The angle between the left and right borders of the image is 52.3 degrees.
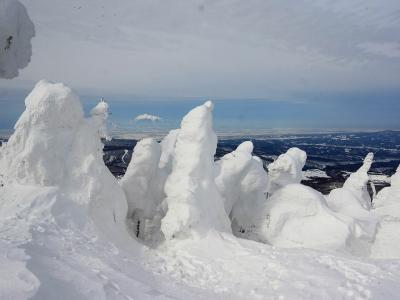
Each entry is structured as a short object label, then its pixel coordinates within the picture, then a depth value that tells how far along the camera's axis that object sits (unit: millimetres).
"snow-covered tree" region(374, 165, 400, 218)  24941
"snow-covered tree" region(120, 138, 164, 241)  18250
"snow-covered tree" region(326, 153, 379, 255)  19875
